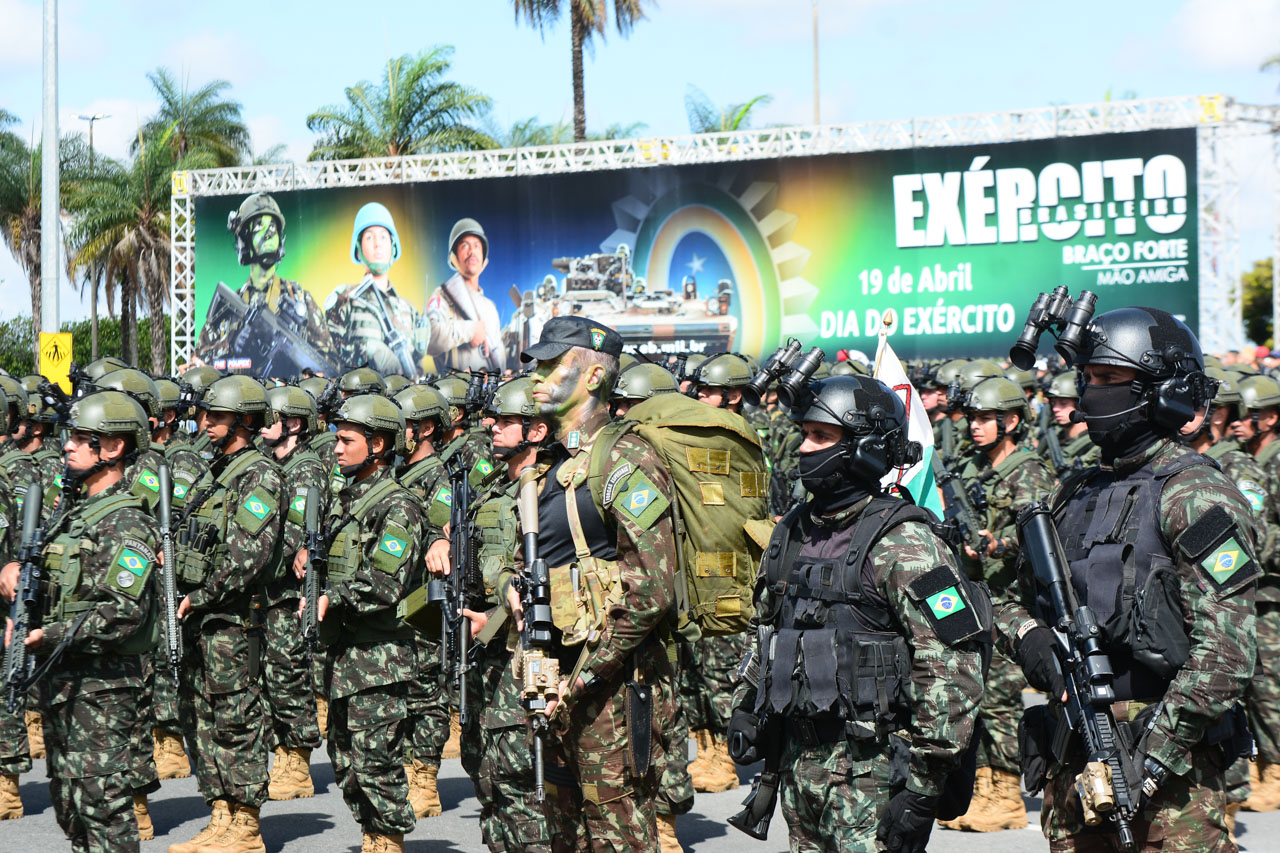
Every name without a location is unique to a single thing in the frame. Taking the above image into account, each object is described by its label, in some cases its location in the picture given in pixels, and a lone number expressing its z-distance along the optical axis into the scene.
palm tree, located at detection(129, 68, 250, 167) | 44.97
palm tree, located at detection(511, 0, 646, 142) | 34.94
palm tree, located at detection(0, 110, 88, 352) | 48.72
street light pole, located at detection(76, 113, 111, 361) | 47.81
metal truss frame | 23.61
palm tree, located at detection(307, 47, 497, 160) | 37.97
